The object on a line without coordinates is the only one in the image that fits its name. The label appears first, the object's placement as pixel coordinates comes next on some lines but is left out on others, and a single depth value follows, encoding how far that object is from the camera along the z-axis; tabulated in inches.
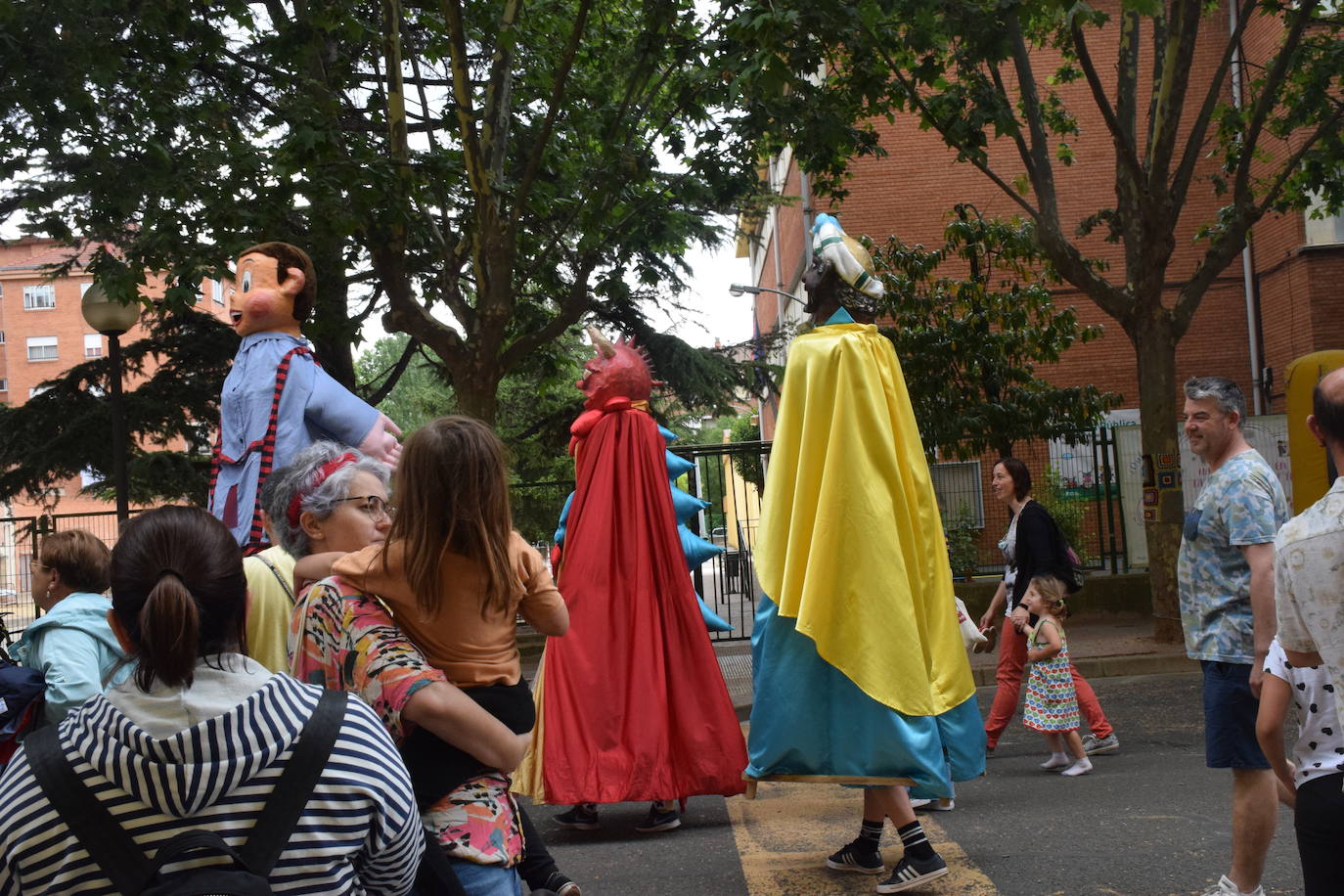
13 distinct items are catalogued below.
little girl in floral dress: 271.1
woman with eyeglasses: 95.2
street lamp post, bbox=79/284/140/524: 446.9
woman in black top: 281.0
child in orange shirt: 99.1
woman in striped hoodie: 71.4
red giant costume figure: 219.6
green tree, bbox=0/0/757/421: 359.9
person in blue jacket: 150.0
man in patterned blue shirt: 158.7
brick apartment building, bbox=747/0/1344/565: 872.3
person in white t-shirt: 107.3
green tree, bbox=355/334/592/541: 594.2
